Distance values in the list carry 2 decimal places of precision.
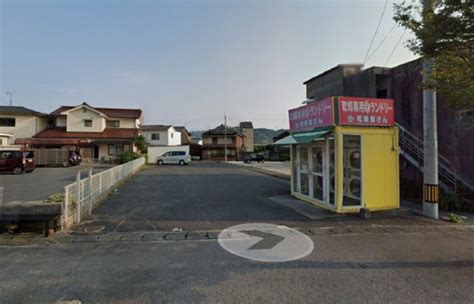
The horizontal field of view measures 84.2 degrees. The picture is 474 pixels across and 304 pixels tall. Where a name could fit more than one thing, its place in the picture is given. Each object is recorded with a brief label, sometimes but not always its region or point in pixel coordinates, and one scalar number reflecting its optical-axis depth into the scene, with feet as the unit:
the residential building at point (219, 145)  146.00
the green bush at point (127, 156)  79.97
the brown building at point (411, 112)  26.78
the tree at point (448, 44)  12.57
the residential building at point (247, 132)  191.48
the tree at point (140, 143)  93.30
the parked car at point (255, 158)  120.47
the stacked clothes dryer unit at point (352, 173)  23.29
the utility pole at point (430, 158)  21.35
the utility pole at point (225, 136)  141.67
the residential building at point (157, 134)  128.57
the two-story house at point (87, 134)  89.40
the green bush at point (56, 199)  17.11
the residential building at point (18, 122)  89.74
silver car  99.14
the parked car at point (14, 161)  55.21
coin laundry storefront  21.97
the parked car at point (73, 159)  78.33
